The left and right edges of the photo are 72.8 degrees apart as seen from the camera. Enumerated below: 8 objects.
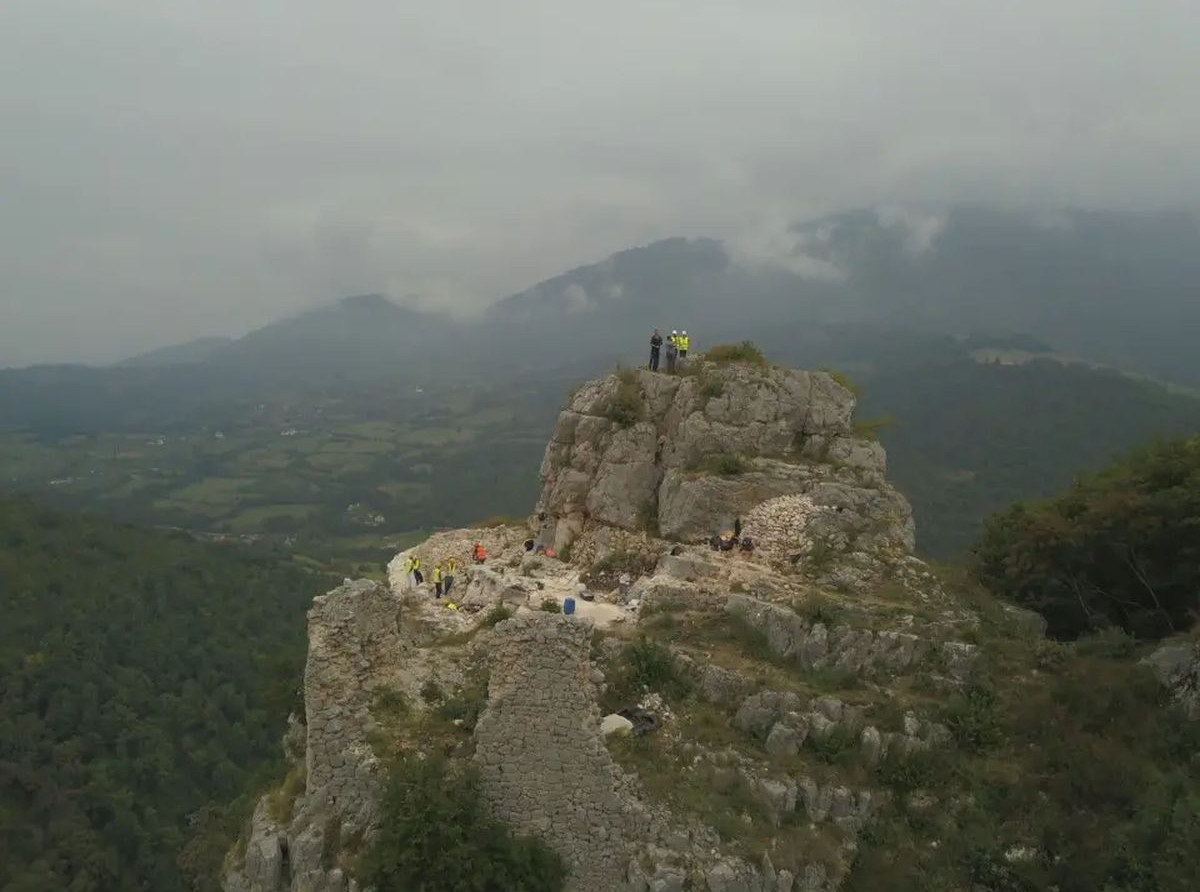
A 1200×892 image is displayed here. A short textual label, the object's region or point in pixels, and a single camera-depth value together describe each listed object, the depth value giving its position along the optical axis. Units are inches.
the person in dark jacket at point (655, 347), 989.6
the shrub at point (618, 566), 835.4
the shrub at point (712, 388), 905.5
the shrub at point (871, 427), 959.8
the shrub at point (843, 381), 984.3
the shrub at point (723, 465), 844.0
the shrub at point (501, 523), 1151.6
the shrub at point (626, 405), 951.0
